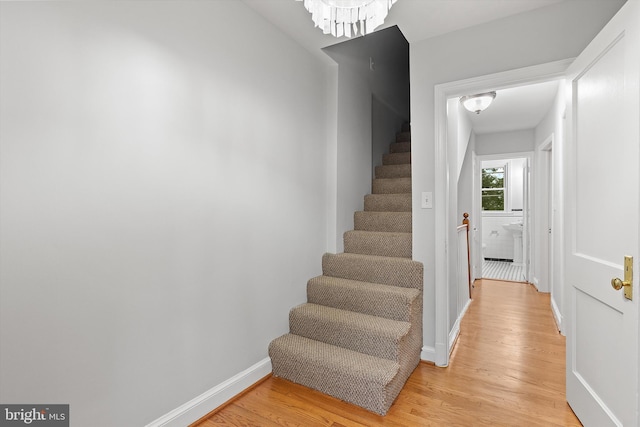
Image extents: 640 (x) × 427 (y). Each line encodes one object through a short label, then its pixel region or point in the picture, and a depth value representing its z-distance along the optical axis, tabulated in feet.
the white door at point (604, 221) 4.39
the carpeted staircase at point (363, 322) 6.45
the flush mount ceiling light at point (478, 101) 10.34
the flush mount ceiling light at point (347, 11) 4.55
